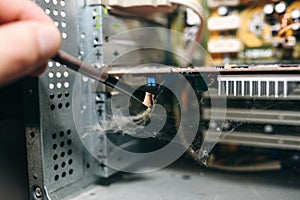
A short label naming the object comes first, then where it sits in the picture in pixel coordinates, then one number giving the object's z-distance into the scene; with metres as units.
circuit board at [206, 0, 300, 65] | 0.37
